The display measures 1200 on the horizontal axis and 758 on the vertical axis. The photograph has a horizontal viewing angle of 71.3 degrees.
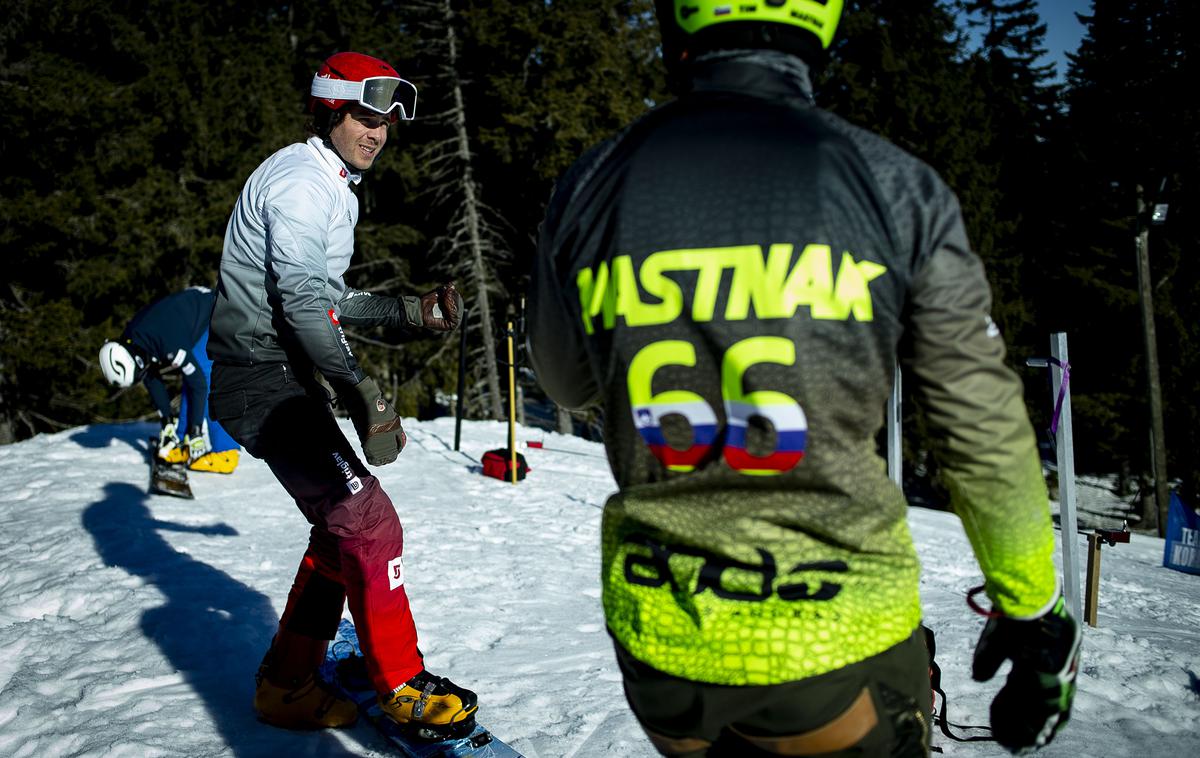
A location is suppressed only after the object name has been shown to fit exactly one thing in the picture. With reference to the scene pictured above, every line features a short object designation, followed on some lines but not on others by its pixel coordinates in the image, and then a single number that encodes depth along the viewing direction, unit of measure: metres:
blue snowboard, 2.98
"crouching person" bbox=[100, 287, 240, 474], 7.11
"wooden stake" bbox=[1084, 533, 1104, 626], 4.83
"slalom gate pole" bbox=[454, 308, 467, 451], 9.45
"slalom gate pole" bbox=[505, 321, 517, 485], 8.45
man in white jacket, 2.90
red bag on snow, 8.65
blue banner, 7.87
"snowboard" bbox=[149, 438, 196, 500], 7.03
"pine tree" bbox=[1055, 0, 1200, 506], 22.92
